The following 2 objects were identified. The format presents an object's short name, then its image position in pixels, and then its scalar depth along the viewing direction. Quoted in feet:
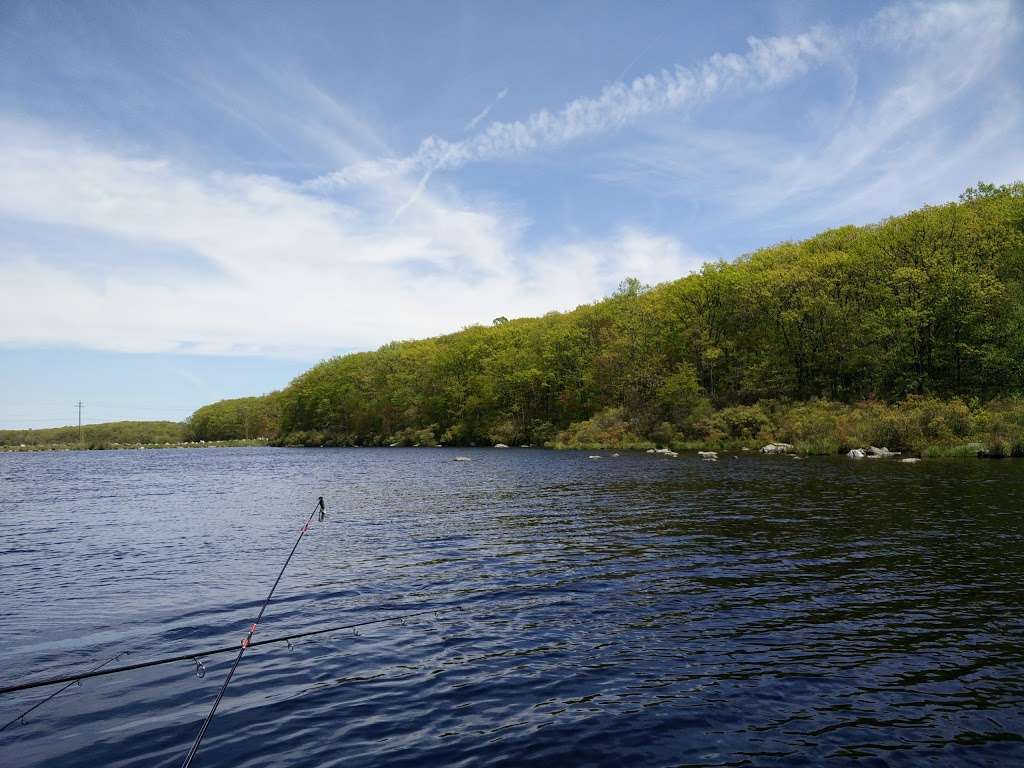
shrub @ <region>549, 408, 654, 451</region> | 262.88
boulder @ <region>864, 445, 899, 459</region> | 160.25
